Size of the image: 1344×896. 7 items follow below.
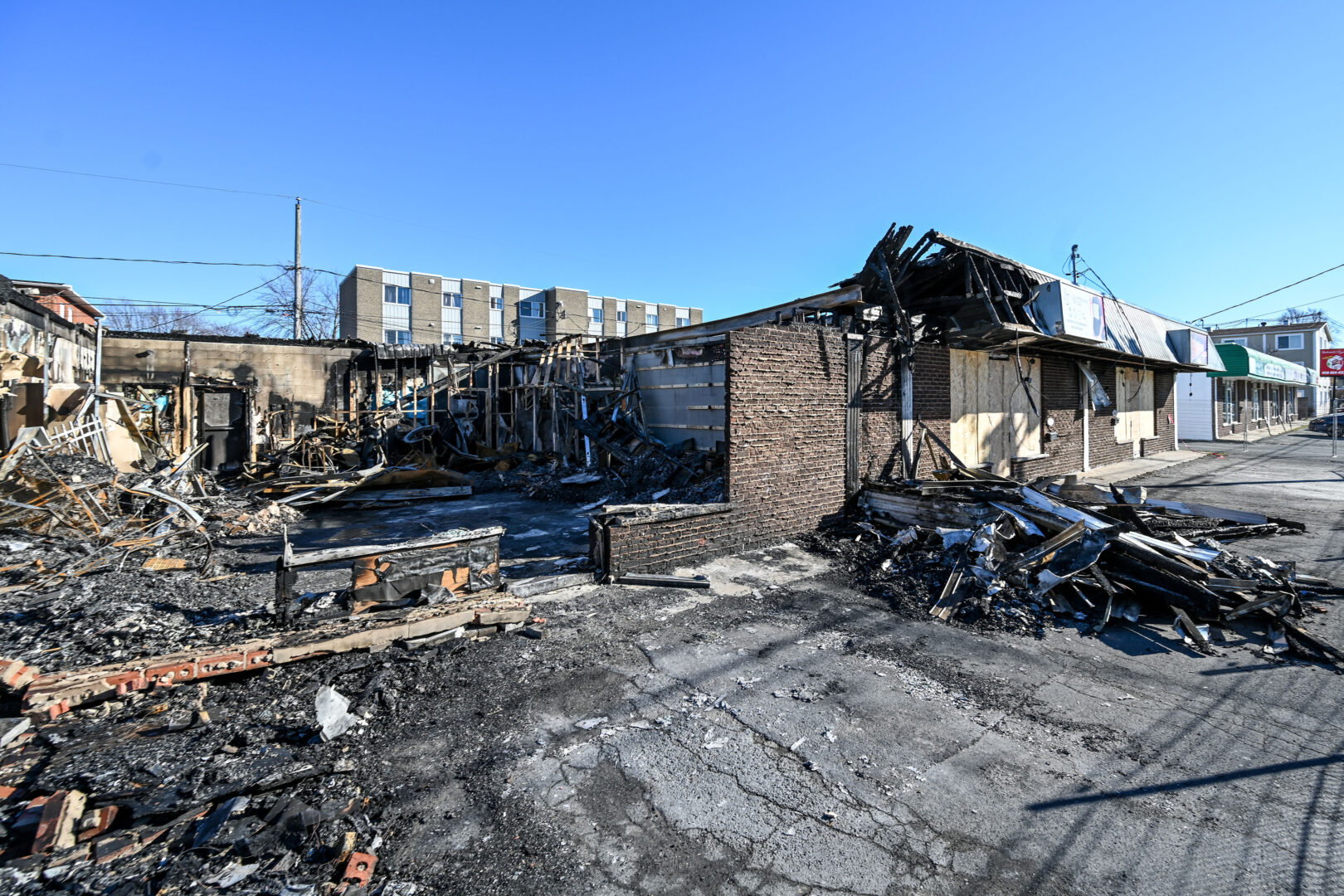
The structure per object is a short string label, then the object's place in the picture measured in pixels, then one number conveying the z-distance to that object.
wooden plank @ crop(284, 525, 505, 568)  4.79
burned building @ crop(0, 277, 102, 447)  9.47
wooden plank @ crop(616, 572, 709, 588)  6.58
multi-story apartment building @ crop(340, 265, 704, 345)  50.00
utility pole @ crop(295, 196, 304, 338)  24.25
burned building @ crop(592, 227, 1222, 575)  7.84
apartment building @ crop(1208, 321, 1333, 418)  51.44
